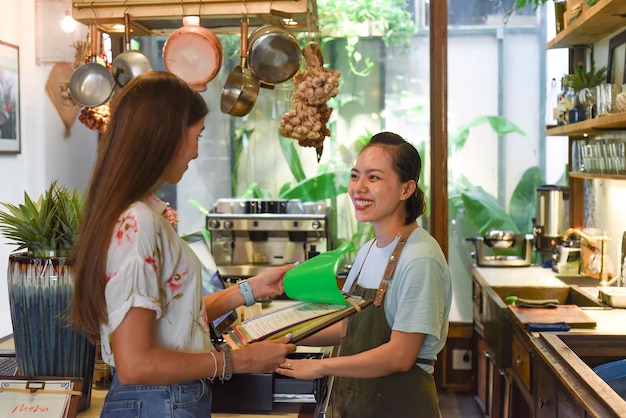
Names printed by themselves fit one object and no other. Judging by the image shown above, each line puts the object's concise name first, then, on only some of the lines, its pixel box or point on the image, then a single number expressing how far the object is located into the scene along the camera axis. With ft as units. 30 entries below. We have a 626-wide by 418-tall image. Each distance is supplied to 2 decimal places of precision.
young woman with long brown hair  5.00
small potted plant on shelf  12.49
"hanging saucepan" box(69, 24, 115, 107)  12.51
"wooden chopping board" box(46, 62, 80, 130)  15.24
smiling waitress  6.50
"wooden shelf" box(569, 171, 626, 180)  10.96
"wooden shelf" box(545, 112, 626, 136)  10.35
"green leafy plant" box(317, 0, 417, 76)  17.34
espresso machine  16.20
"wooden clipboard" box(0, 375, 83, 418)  6.12
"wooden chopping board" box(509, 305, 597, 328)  10.02
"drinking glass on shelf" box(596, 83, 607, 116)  11.51
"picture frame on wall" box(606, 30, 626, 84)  12.71
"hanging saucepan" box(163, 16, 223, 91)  11.57
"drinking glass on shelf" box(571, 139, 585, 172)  13.61
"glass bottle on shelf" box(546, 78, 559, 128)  15.56
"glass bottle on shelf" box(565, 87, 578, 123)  13.47
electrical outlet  16.99
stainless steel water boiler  15.98
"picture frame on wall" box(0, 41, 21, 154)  13.43
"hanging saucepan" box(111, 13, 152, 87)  12.29
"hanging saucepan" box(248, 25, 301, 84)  11.53
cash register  7.06
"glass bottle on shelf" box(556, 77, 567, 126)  14.06
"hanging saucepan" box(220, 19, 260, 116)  11.84
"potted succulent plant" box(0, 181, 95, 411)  6.72
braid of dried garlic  11.90
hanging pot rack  11.32
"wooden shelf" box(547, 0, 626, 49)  10.90
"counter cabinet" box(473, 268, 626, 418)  7.56
